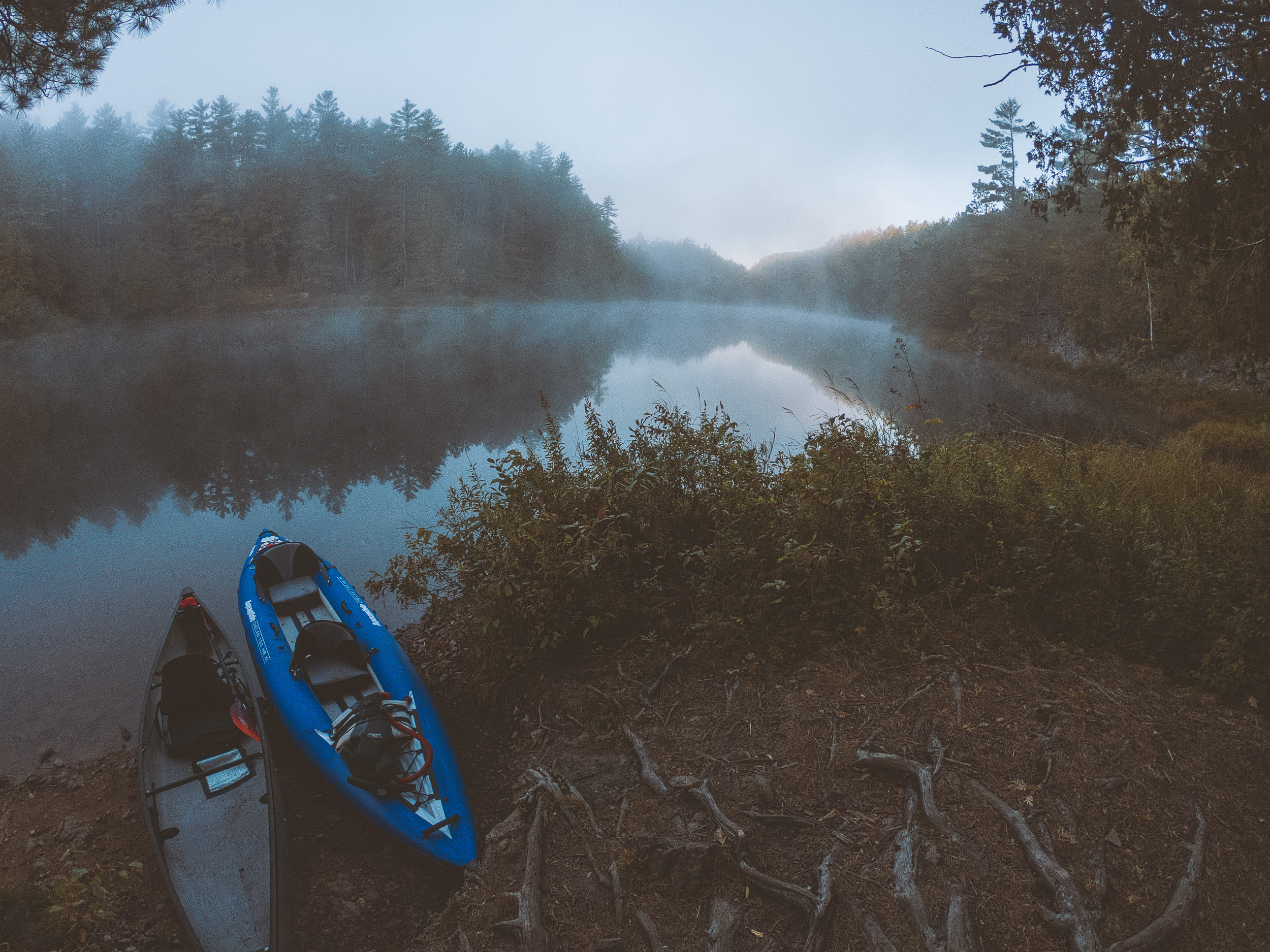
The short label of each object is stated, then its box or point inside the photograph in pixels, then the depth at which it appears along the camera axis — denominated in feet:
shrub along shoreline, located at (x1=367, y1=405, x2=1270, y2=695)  16.60
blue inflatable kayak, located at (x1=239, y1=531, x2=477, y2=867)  17.13
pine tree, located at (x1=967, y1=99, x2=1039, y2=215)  155.63
